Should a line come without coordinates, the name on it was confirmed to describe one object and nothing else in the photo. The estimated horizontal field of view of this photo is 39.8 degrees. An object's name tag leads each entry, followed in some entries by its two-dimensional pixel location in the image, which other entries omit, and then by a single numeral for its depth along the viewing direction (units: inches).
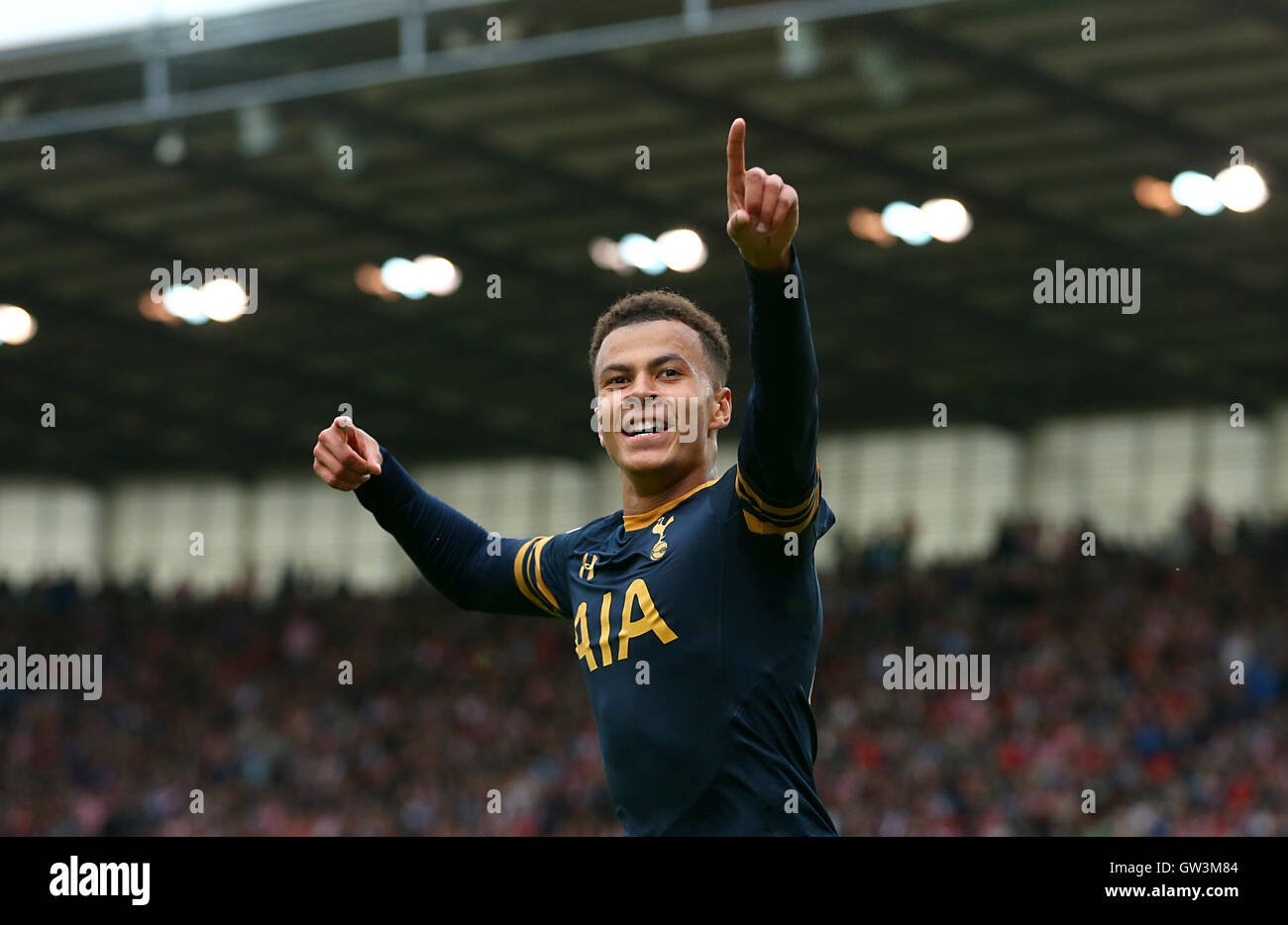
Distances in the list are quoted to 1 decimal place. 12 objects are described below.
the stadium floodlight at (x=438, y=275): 1058.1
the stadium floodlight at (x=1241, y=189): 856.9
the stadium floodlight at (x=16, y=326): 1162.0
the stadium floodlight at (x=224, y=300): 1088.8
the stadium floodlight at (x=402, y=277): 1067.3
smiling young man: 160.4
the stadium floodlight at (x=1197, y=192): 873.5
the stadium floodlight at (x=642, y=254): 987.3
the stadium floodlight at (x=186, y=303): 1076.9
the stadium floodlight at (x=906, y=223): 952.3
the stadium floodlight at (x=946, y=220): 948.6
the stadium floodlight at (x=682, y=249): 973.8
